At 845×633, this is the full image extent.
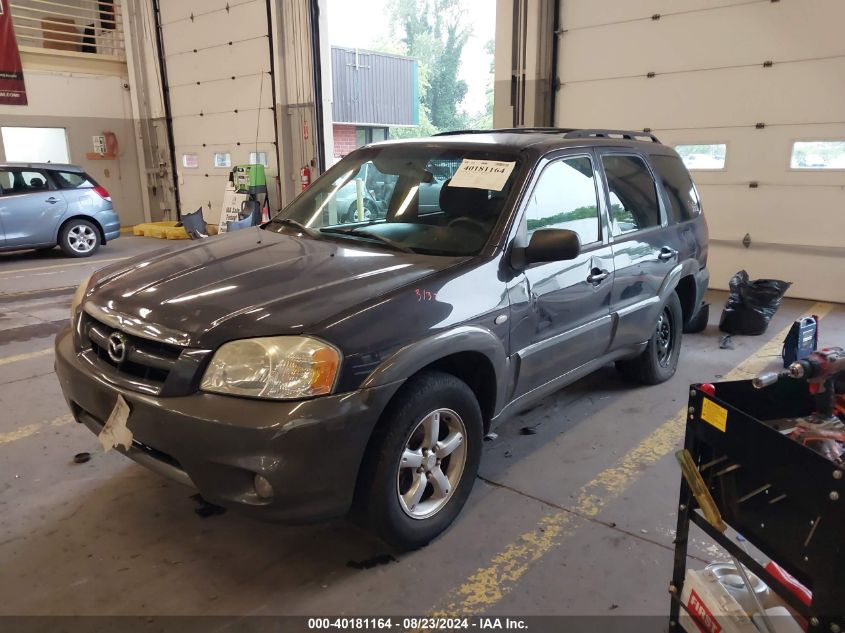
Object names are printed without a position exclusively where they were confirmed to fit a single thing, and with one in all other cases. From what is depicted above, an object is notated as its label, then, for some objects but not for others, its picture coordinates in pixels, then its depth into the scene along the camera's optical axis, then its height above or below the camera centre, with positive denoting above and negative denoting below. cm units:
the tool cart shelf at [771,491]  135 -81
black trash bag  567 -139
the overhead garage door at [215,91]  1178 +120
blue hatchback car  907 -82
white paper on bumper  228 -99
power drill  164 -58
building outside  2048 +190
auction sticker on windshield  292 -11
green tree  3744 +605
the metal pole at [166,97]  1356 +119
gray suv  211 -67
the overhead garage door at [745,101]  680 +55
